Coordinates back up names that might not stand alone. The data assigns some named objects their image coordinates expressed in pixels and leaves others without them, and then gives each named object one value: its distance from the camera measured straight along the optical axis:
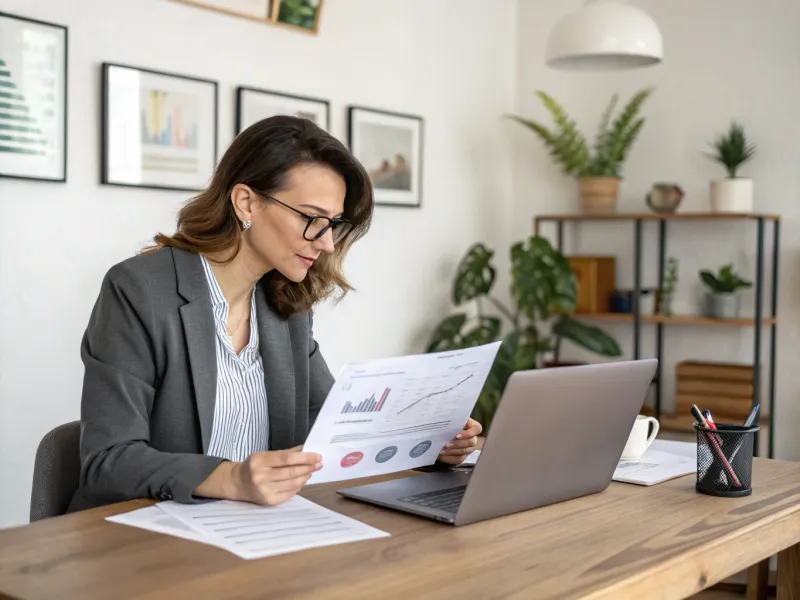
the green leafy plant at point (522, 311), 4.35
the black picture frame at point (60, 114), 2.95
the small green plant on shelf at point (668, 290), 4.48
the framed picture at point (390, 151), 4.16
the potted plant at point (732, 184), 4.18
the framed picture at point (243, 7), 3.56
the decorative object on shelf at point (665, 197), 4.35
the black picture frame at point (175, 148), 3.21
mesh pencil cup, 1.56
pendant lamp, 3.22
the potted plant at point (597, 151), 4.50
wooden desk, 1.09
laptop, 1.36
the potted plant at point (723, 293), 4.22
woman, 1.60
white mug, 1.80
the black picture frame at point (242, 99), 3.66
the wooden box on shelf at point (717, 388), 4.10
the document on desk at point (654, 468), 1.68
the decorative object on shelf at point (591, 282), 4.56
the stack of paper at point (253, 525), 1.24
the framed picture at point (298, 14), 3.81
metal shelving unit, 4.09
